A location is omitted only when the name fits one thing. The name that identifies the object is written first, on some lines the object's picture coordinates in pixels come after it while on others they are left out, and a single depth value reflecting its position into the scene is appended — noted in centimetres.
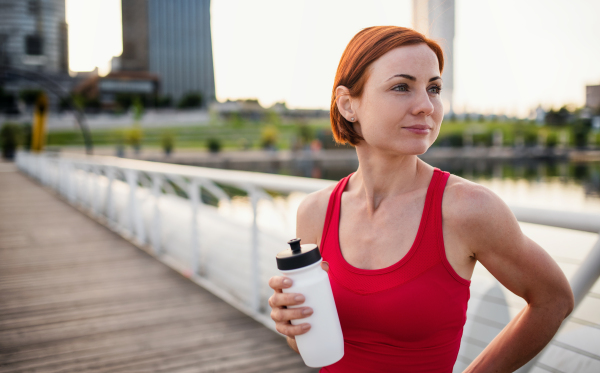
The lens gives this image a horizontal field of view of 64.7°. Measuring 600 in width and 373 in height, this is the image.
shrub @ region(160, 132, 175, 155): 3554
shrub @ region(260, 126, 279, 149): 4028
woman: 82
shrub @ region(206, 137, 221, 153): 3553
